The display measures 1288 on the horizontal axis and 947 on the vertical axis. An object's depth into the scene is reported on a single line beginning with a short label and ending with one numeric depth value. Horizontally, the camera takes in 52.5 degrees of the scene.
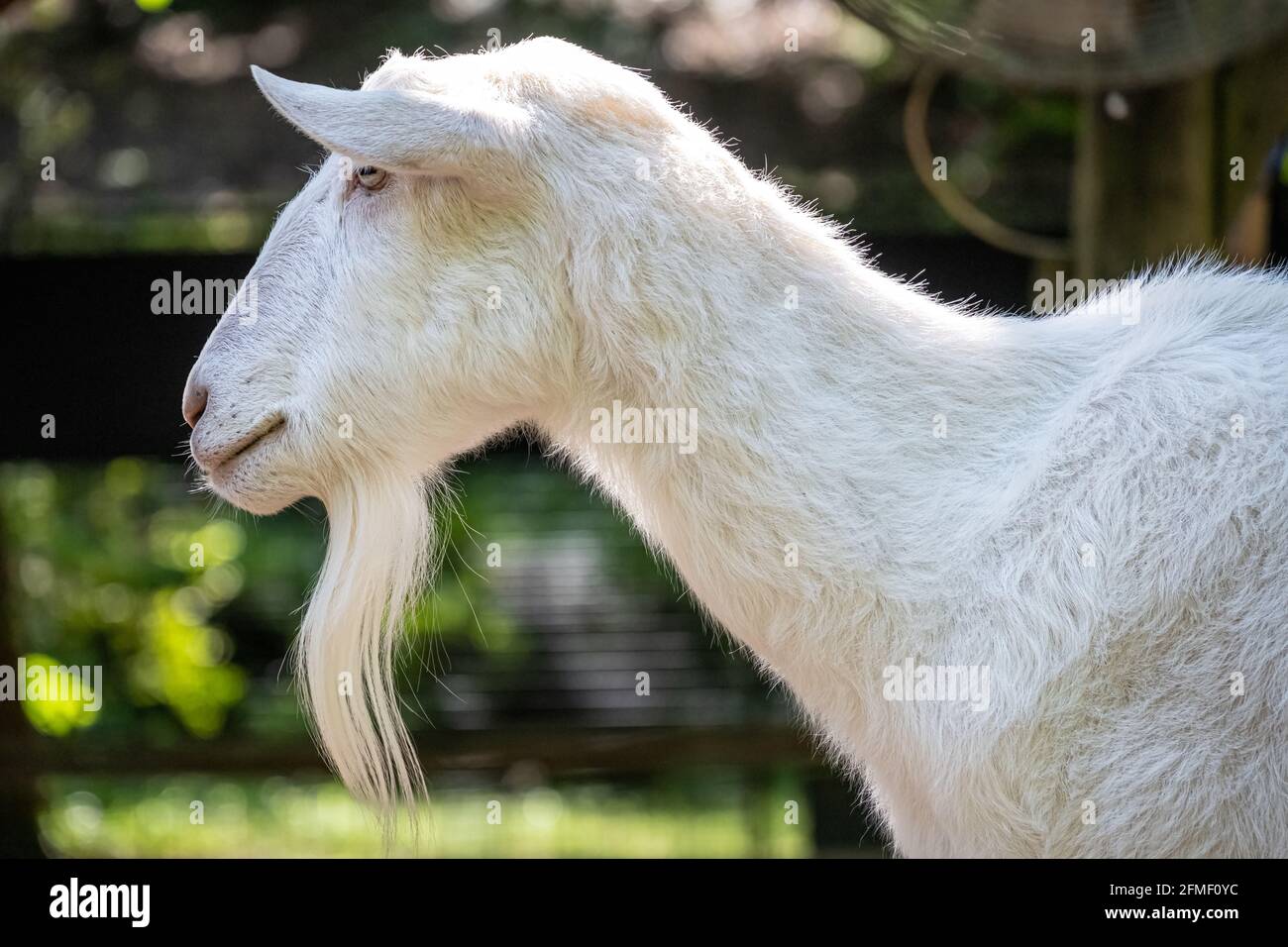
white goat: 2.35
